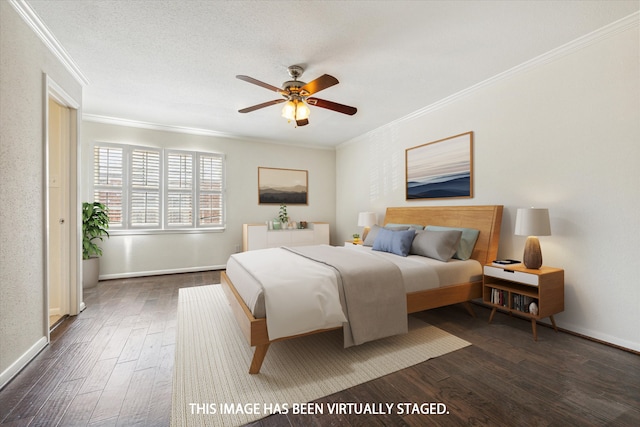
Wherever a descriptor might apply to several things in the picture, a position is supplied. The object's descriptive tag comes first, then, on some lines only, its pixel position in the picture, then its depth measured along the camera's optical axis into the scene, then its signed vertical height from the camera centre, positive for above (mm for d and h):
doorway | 3055 -80
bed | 1976 -786
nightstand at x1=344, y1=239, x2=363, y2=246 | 4807 -580
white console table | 5371 -549
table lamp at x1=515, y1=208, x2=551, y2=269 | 2602 -163
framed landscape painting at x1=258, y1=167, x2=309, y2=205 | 5934 +532
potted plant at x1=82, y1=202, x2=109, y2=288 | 4090 -418
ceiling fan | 2855 +1169
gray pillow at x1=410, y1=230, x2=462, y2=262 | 3113 -384
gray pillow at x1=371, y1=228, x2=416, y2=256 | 3352 -391
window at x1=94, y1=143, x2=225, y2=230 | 4723 +407
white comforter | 1982 -678
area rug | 1670 -1201
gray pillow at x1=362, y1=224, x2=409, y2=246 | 4207 -384
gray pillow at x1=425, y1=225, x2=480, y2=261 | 3230 -391
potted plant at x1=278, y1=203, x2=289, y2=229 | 5941 -138
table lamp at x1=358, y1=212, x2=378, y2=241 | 5031 -175
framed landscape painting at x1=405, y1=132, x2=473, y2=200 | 3656 +622
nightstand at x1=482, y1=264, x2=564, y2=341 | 2508 -778
